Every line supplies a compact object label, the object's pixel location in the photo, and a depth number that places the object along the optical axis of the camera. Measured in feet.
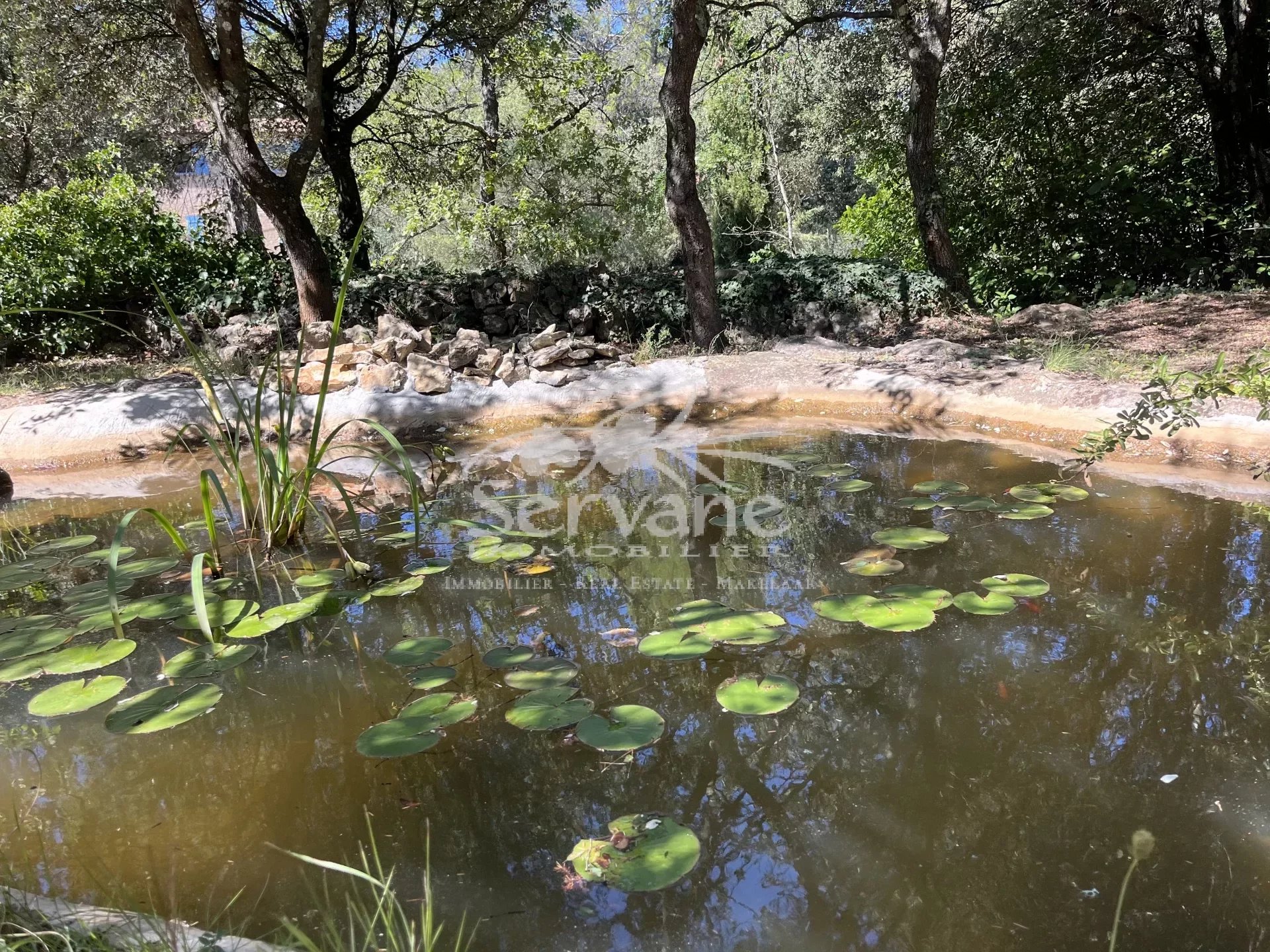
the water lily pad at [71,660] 7.64
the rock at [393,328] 22.40
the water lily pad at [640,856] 4.99
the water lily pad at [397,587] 9.24
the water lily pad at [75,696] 6.98
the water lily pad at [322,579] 9.61
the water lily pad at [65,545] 11.75
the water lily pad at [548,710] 6.52
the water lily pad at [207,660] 7.59
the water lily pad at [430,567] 9.96
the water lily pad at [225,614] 8.52
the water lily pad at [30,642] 8.04
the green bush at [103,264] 23.61
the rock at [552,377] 20.36
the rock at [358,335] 23.11
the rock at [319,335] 21.54
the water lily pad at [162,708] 6.64
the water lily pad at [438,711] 6.59
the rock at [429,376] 19.85
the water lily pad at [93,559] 11.11
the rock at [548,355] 21.55
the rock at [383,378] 19.88
